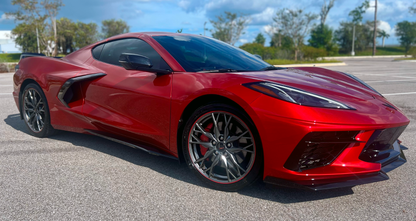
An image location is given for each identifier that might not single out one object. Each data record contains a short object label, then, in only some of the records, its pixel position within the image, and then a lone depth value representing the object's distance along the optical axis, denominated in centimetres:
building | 10388
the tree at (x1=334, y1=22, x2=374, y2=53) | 6261
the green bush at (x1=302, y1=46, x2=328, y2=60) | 3114
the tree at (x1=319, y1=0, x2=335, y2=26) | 4678
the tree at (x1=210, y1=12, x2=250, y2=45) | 4550
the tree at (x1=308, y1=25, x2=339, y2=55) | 5281
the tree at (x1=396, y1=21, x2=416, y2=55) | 6456
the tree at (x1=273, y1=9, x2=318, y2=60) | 3757
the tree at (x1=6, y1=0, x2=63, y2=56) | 4159
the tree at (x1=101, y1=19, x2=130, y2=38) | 7886
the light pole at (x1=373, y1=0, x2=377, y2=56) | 5059
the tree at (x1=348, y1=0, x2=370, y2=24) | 6344
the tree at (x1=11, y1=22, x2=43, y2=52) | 5576
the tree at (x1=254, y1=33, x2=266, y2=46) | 8050
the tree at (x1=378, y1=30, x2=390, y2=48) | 8256
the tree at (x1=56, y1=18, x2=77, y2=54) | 6366
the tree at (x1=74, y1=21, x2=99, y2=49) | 6619
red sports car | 230
